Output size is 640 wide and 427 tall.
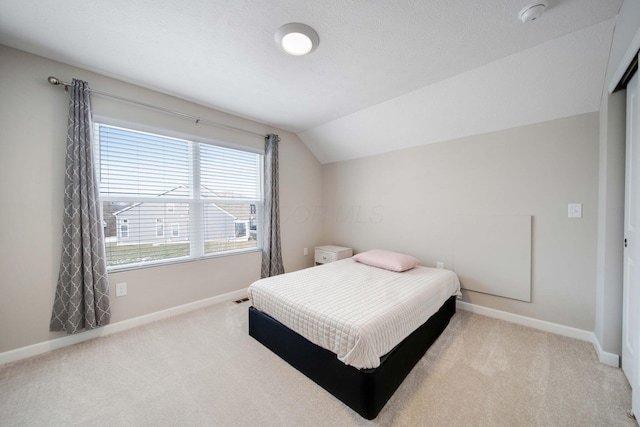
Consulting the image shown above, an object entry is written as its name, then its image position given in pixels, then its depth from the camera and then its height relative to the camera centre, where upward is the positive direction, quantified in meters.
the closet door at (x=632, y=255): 1.35 -0.28
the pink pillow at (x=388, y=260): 2.68 -0.57
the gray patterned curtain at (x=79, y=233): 2.05 -0.19
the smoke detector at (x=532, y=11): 1.42 +1.20
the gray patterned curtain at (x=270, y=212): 3.45 -0.01
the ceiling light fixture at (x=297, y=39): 1.64 +1.22
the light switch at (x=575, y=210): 2.18 +0.01
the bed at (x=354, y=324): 1.42 -0.79
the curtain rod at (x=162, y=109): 2.01 +1.08
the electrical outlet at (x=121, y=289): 2.35 -0.76
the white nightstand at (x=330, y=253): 3.69 -0.65
